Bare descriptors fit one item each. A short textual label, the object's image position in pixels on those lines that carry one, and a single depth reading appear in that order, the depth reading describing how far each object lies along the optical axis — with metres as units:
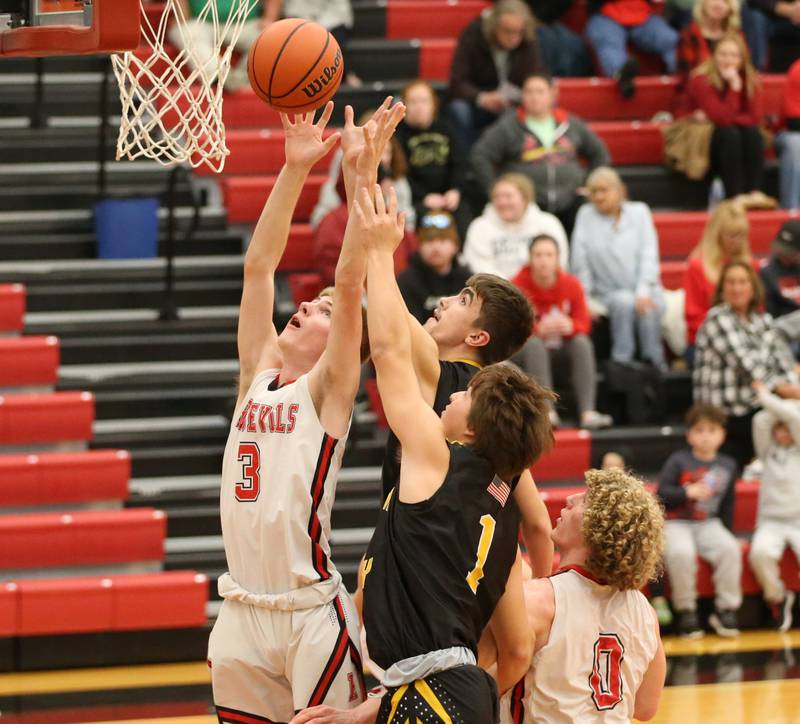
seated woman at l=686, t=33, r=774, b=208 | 19.00
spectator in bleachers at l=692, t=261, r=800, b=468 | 16.00
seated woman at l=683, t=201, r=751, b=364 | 16.83
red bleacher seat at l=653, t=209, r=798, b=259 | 18.96
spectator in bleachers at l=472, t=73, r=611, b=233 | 17.90
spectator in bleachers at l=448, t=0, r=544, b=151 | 18.81
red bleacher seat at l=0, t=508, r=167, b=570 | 14.34
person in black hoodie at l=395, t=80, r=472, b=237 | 17.44
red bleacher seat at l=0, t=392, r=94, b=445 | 15.37
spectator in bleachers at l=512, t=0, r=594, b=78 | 20.71
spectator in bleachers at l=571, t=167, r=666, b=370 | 16.97
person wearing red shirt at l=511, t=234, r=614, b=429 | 15.87
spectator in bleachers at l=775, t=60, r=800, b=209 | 19.42
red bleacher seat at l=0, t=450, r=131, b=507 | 14.89
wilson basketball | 8.76
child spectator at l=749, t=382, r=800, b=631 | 15.05
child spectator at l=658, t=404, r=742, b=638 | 14.82
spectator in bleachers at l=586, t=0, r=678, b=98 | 20.48
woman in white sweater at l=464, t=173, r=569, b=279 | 16.52
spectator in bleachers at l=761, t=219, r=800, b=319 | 17.18
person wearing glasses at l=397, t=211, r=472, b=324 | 15.66
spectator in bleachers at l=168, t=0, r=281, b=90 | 16.71
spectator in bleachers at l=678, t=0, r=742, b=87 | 19.53
